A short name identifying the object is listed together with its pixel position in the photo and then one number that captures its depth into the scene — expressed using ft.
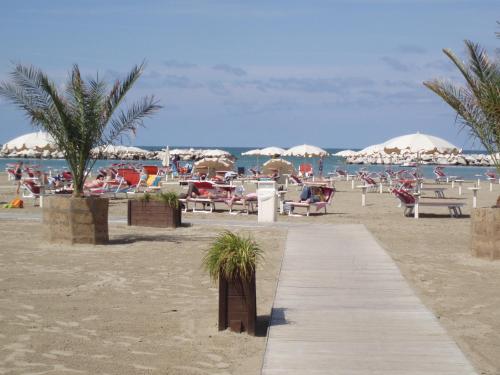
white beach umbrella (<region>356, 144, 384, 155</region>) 111.82
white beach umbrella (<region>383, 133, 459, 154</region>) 90.20
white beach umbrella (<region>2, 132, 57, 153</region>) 106.52
